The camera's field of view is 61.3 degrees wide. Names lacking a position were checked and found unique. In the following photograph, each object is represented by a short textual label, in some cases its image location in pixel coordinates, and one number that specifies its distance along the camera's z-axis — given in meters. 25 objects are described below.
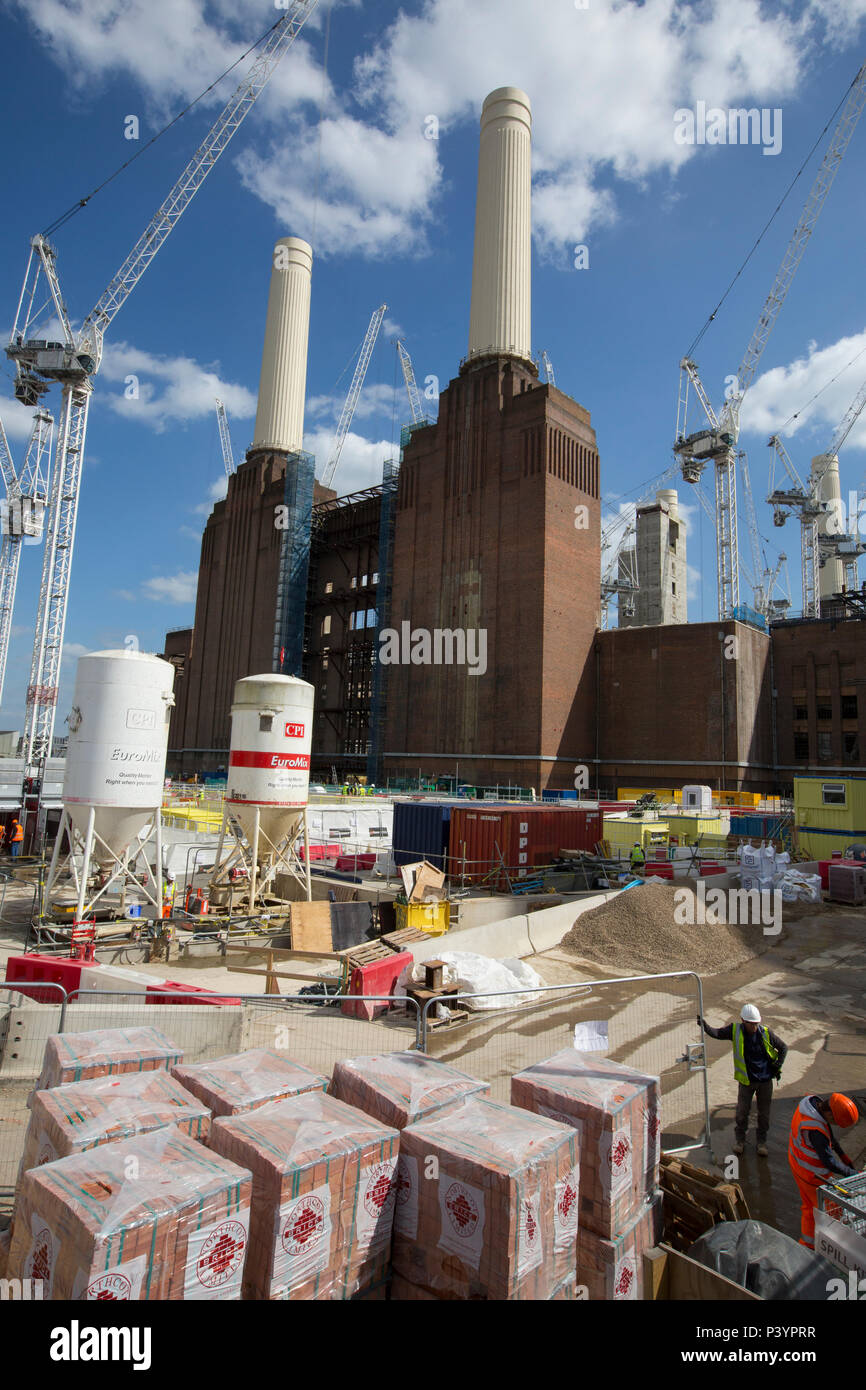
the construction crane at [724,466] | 69.38
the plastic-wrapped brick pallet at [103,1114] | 4.72
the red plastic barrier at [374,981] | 13.22
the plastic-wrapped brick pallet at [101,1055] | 5.76
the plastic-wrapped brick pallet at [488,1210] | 4.37
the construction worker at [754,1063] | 8.19
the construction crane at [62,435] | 53.19
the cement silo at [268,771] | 21.45
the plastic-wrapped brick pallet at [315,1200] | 4.27
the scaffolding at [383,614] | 62.03
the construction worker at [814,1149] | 5.90
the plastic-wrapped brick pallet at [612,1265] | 5.01
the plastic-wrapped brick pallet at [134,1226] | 3.63
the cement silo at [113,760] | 18.20
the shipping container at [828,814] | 28.72
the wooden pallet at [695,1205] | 5.95
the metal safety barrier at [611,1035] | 9.27
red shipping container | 24.28
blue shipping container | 24.80
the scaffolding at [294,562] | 73.44
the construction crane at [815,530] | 100.81
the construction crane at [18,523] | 68.25
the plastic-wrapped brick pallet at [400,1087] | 5.36
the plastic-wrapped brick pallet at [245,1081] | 5.41
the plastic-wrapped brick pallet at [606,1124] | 5.18
